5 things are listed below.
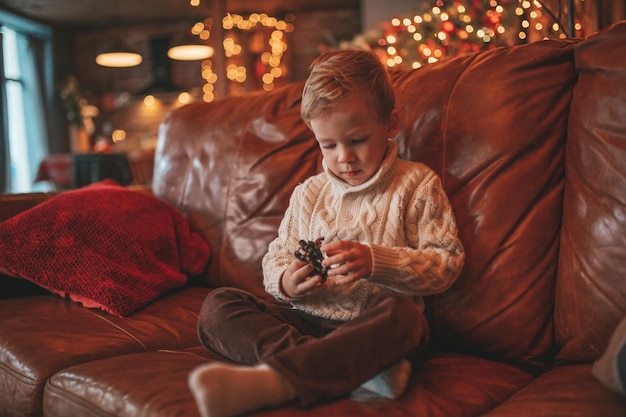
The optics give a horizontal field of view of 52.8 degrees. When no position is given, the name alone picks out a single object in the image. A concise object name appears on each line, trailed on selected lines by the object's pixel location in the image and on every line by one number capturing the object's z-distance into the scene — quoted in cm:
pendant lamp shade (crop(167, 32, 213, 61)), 646
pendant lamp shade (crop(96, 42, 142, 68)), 682
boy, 108
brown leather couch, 112
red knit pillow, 178
